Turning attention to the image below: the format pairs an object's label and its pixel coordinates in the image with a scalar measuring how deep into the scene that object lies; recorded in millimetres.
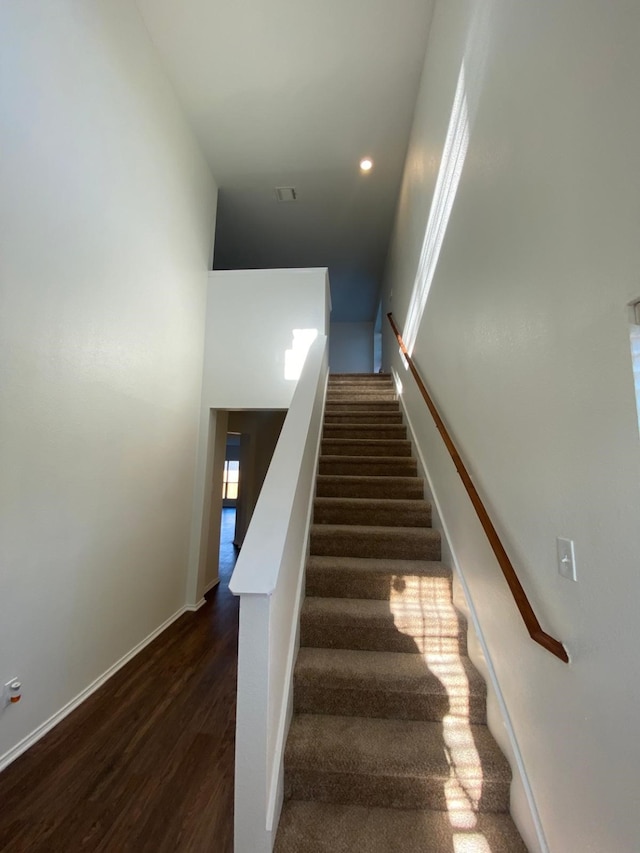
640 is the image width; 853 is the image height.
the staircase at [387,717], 1372
